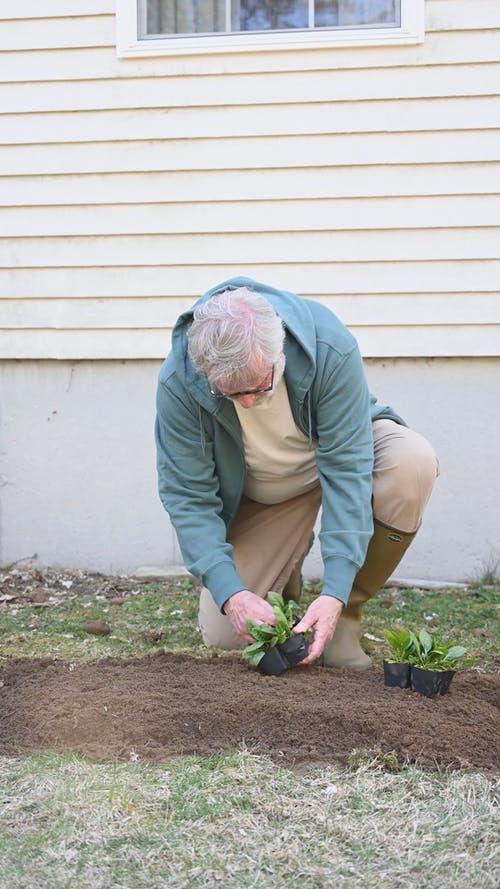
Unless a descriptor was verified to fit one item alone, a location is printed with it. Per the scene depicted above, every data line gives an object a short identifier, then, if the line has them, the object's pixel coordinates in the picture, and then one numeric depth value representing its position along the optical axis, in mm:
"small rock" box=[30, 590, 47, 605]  4786
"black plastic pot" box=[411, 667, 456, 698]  3077
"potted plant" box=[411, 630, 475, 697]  3082
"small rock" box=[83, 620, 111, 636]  4180
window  4855
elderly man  2916
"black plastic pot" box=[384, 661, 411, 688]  3154
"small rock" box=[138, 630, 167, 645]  4113
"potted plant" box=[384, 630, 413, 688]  3154
